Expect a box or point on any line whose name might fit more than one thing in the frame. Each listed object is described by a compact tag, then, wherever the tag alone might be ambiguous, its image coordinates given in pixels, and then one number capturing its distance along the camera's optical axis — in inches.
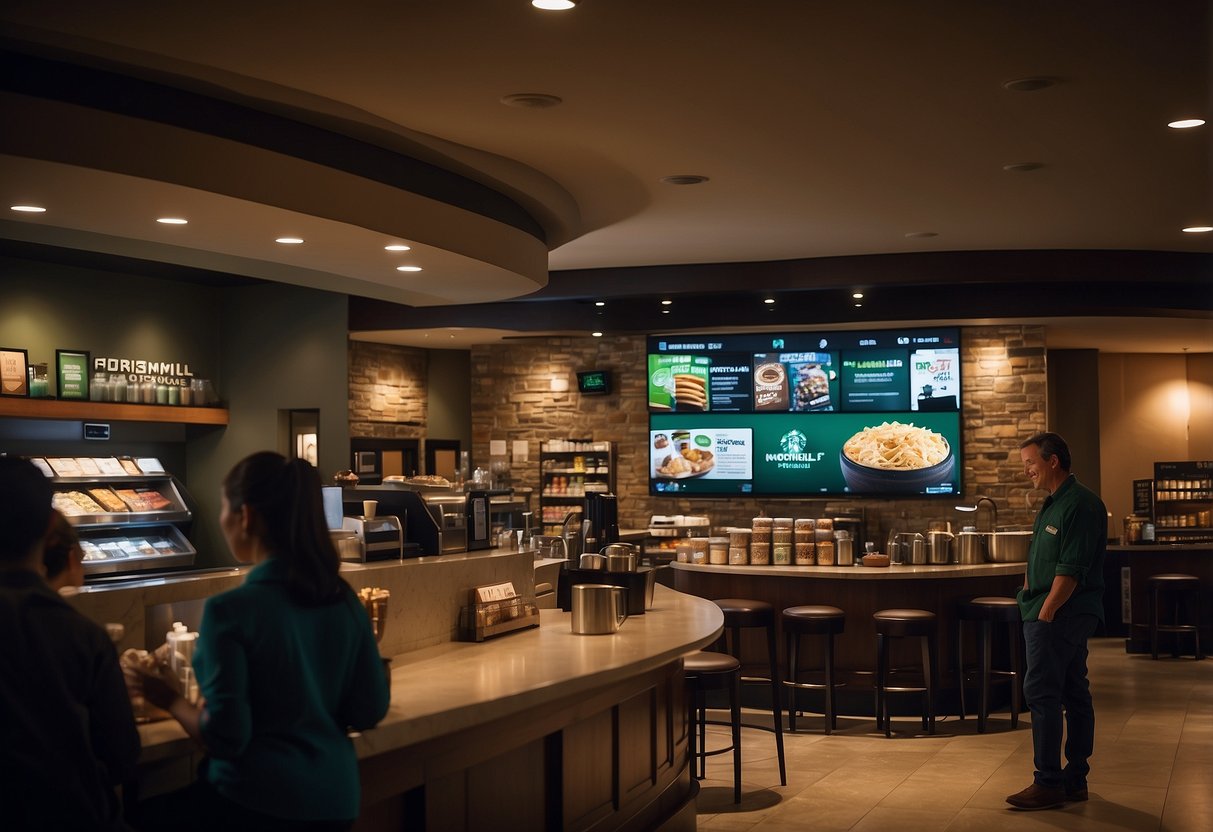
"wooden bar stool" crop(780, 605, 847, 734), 275.3
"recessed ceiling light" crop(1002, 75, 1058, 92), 189.5
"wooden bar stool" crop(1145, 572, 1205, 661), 386.6
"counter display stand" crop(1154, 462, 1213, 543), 434.6
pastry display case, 314.2
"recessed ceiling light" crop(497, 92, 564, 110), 193.3
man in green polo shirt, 204.8
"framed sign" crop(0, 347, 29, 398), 322.3
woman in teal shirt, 87.3
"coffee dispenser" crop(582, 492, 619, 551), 271.1
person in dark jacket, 84.0
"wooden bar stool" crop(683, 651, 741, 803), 203.5
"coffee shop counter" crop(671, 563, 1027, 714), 297.1
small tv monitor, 448.1
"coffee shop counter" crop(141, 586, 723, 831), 121.7
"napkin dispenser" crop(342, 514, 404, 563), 165.0
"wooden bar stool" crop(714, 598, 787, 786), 263.7
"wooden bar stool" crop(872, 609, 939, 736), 276.7
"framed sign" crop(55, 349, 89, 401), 345.1
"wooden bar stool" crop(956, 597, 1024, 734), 283.1
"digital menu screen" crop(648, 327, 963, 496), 417.4
